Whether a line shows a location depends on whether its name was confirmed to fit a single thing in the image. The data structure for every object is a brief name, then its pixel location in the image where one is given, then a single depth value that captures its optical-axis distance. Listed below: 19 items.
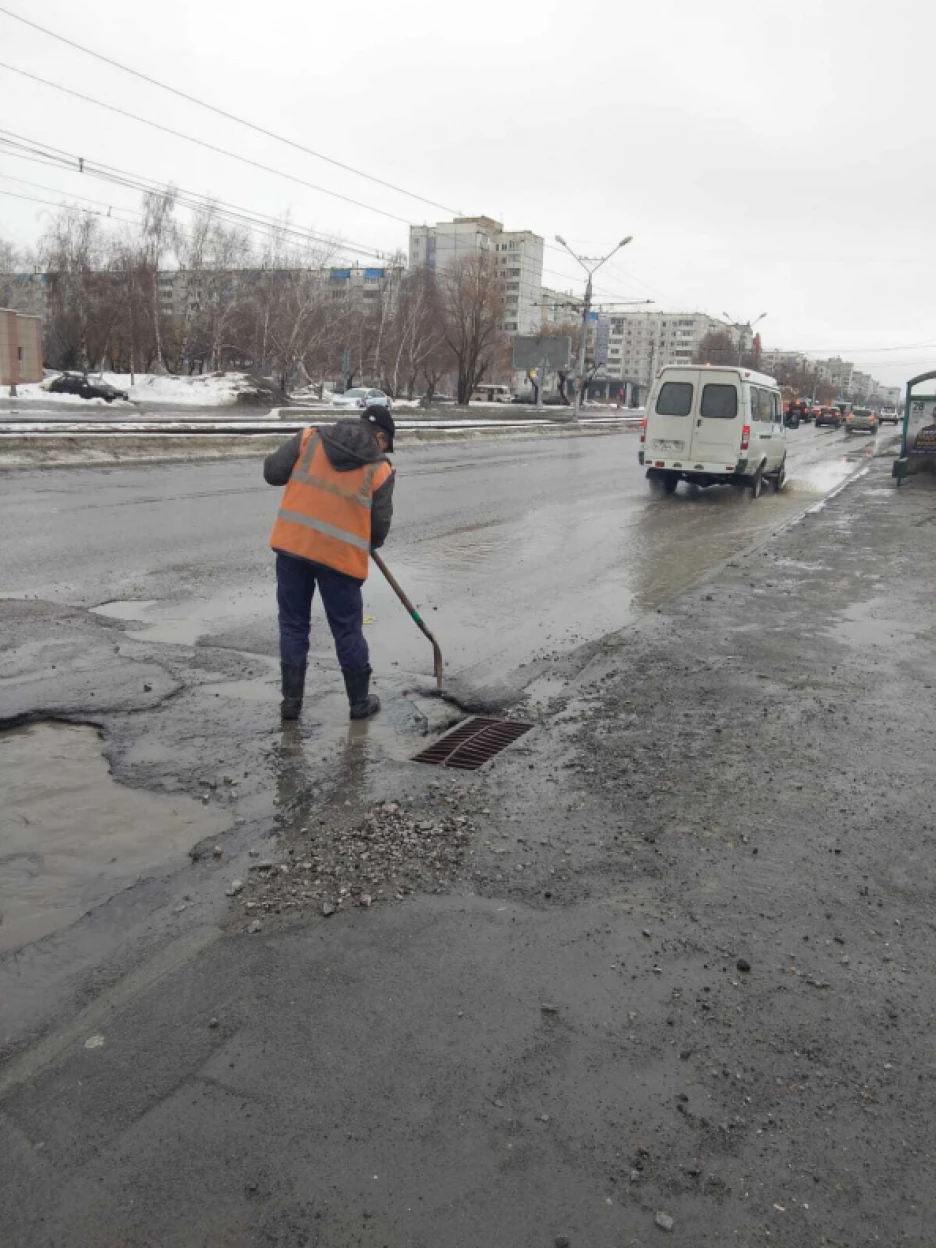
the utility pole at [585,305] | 42.81
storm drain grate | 4.48
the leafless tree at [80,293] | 56.03
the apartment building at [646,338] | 159.88
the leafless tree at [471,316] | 57.41
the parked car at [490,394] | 81.62
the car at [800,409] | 56.62
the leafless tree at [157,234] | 55.03
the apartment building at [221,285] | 57.22
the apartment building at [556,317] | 123.62
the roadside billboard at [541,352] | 61.38
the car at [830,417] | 61.12
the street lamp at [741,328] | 64.49
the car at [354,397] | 48.60
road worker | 4.67
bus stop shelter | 21.56
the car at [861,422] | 53.28
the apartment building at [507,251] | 121.00
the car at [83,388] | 40.03
